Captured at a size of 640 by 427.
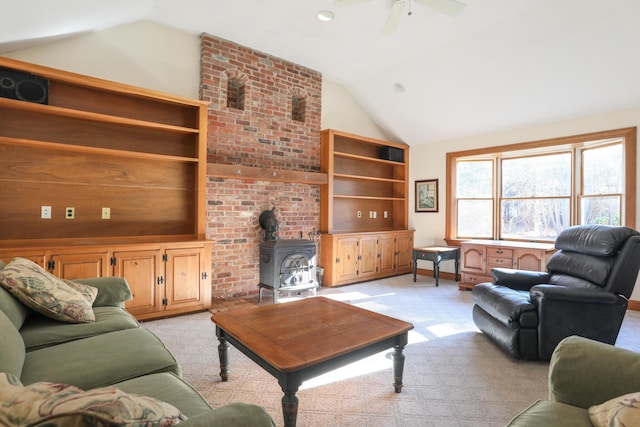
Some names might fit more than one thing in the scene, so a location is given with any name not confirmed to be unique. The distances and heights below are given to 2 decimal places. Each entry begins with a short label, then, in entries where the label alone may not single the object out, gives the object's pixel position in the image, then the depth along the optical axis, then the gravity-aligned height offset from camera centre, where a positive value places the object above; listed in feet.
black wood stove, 14.01 -2.04
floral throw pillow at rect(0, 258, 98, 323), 6.21 -1.55
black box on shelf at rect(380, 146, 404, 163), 20.57 +3.87
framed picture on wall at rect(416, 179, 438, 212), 20.22 +1.28
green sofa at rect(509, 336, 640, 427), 4.01 -2.10
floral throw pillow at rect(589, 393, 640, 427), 3.32 -2.03
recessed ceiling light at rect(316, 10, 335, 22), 12.13 +7.35
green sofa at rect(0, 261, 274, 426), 3.79 -2.22
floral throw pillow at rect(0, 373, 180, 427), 1.99 -1.22
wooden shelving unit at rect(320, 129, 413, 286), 17.39 +0.37
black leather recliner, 8.50 -2.29
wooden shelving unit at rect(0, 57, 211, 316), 10.50 +1.56
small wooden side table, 17.30 -2.04
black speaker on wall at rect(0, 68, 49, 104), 9.67 +3.73
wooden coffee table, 5.45 -2.36
